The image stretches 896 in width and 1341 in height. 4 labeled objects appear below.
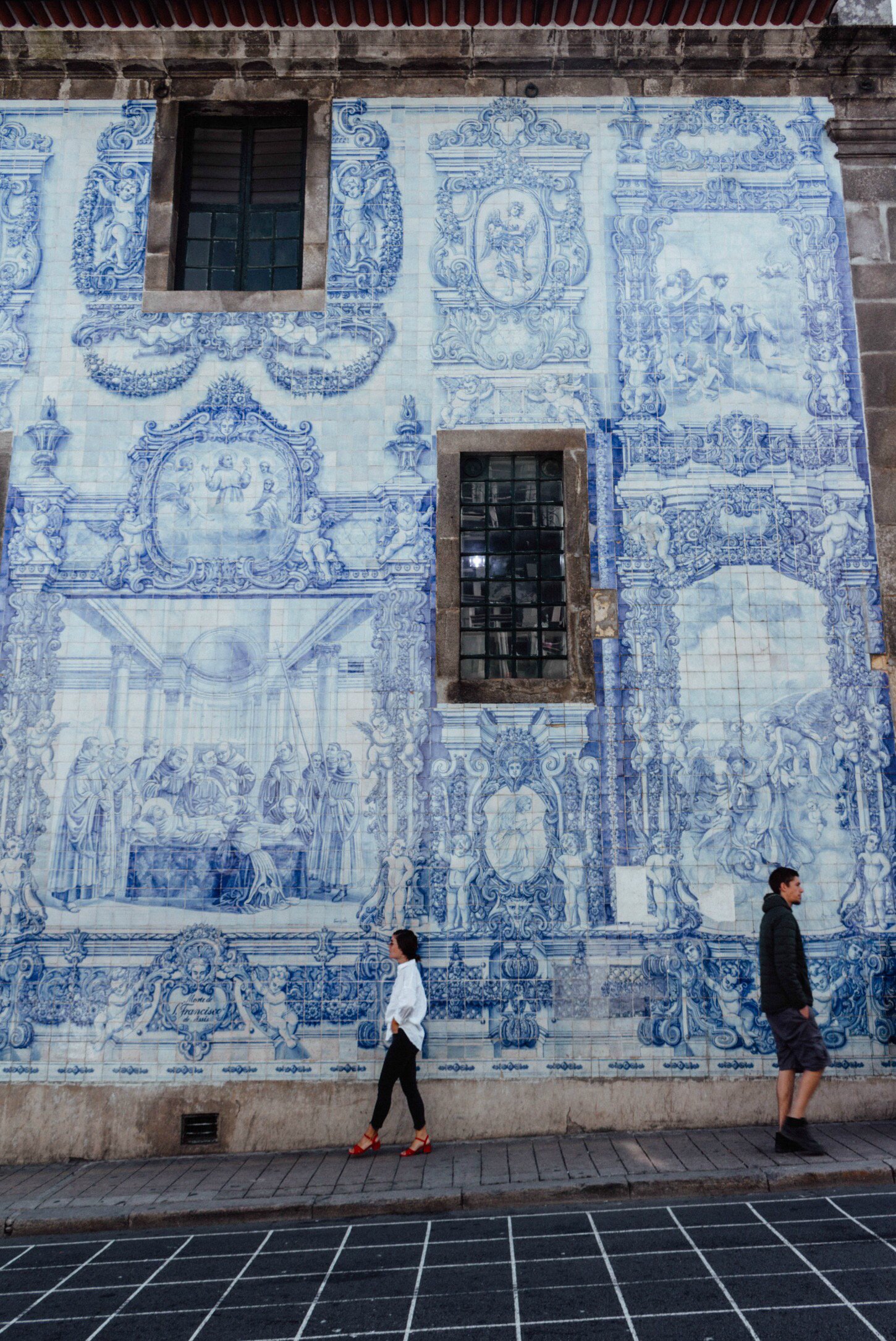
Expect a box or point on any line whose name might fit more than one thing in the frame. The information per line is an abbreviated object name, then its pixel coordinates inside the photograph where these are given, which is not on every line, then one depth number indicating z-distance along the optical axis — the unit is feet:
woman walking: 19.15
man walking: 18.40
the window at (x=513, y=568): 22.58
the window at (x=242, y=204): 25.22
